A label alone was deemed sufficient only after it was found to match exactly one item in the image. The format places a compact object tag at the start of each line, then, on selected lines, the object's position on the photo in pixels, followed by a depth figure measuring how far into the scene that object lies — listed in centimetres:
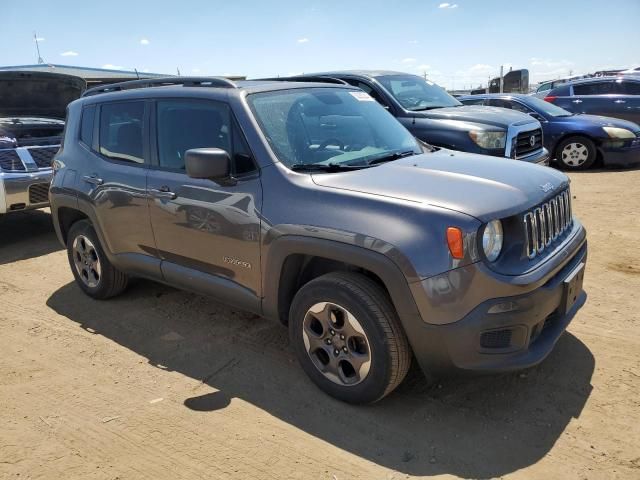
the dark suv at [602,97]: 1223
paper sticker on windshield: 424
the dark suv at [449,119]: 681
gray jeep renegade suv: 266
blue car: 987
